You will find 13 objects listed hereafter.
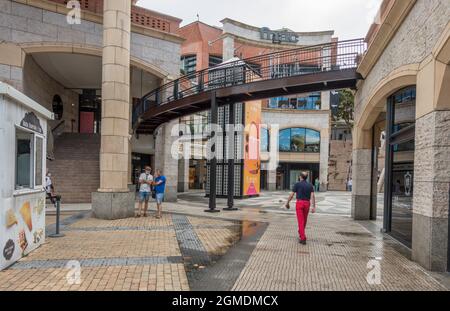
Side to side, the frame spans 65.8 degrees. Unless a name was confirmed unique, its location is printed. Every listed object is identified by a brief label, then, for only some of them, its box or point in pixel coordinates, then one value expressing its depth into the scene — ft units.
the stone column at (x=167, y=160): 65.10
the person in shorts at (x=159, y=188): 40.75
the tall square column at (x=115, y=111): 40.55
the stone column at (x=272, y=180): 122.58
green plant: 137.90
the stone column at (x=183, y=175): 99.65
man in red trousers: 28.96
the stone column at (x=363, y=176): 44.96
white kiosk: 20.03
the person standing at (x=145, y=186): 41.52
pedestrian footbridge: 43.01
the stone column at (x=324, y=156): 122.93
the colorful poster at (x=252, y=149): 79.77
